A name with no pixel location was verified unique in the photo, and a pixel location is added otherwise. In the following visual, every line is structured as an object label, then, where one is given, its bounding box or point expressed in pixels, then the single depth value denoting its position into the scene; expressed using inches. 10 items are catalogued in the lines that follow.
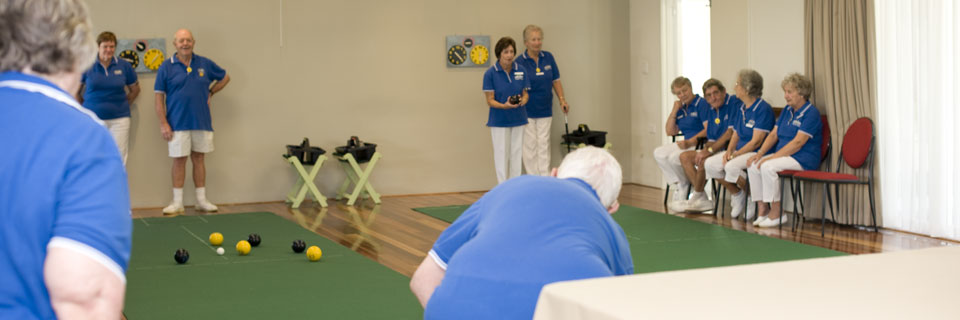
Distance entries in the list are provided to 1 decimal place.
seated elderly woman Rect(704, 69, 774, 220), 260.7
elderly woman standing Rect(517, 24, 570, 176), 319.0
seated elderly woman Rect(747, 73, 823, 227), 244.8
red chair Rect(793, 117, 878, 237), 231.9
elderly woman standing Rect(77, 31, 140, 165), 273.9
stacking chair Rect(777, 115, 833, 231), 247.7
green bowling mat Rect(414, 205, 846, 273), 193.0
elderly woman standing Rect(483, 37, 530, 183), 303.4
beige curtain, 238.7
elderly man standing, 285.3
